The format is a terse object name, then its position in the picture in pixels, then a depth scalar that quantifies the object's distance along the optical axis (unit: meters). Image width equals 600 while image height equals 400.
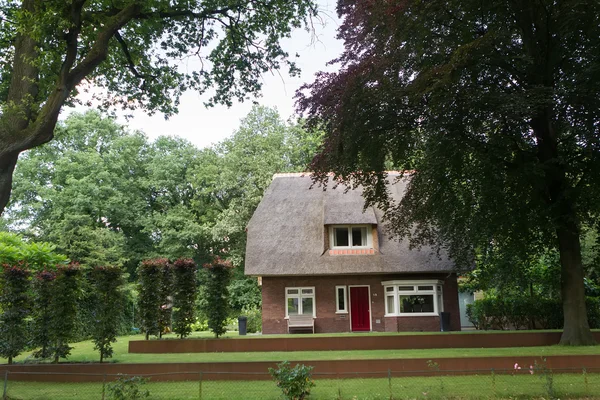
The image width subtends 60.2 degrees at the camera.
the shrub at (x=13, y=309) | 13.54
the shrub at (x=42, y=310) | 14.02
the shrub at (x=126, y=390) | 9.10
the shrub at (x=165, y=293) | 17.41
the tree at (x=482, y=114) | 13.40
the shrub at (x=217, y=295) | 17.75
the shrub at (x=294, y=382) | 9.22
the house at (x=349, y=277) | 23.59
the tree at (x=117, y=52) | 9.70
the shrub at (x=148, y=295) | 17.00
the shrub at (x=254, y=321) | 27.35
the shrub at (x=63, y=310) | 13.60
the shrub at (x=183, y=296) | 17.38
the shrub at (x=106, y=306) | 14.07
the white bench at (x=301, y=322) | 23.84
